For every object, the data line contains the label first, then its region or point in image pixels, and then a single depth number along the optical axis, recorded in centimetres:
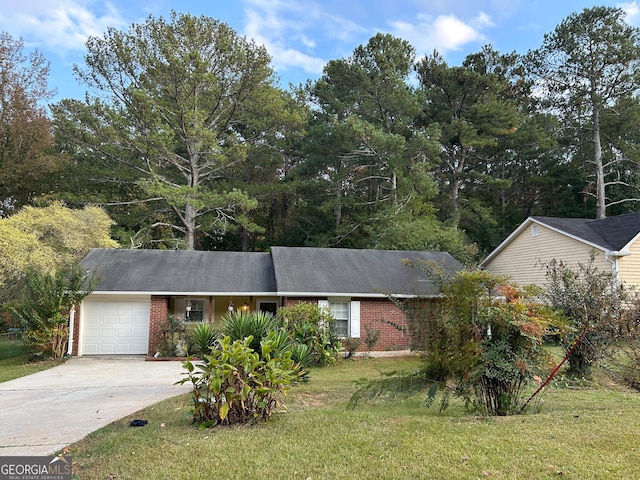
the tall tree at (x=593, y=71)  2425
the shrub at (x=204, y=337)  812
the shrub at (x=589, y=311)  644
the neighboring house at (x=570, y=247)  1466
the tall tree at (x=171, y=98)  1969
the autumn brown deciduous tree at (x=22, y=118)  2112
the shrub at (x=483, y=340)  541
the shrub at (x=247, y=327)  768
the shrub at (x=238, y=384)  498
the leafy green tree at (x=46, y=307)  1185
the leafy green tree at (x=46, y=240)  1427
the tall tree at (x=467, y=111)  2577
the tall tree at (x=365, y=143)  2419
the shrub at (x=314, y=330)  1166
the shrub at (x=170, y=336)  1295
